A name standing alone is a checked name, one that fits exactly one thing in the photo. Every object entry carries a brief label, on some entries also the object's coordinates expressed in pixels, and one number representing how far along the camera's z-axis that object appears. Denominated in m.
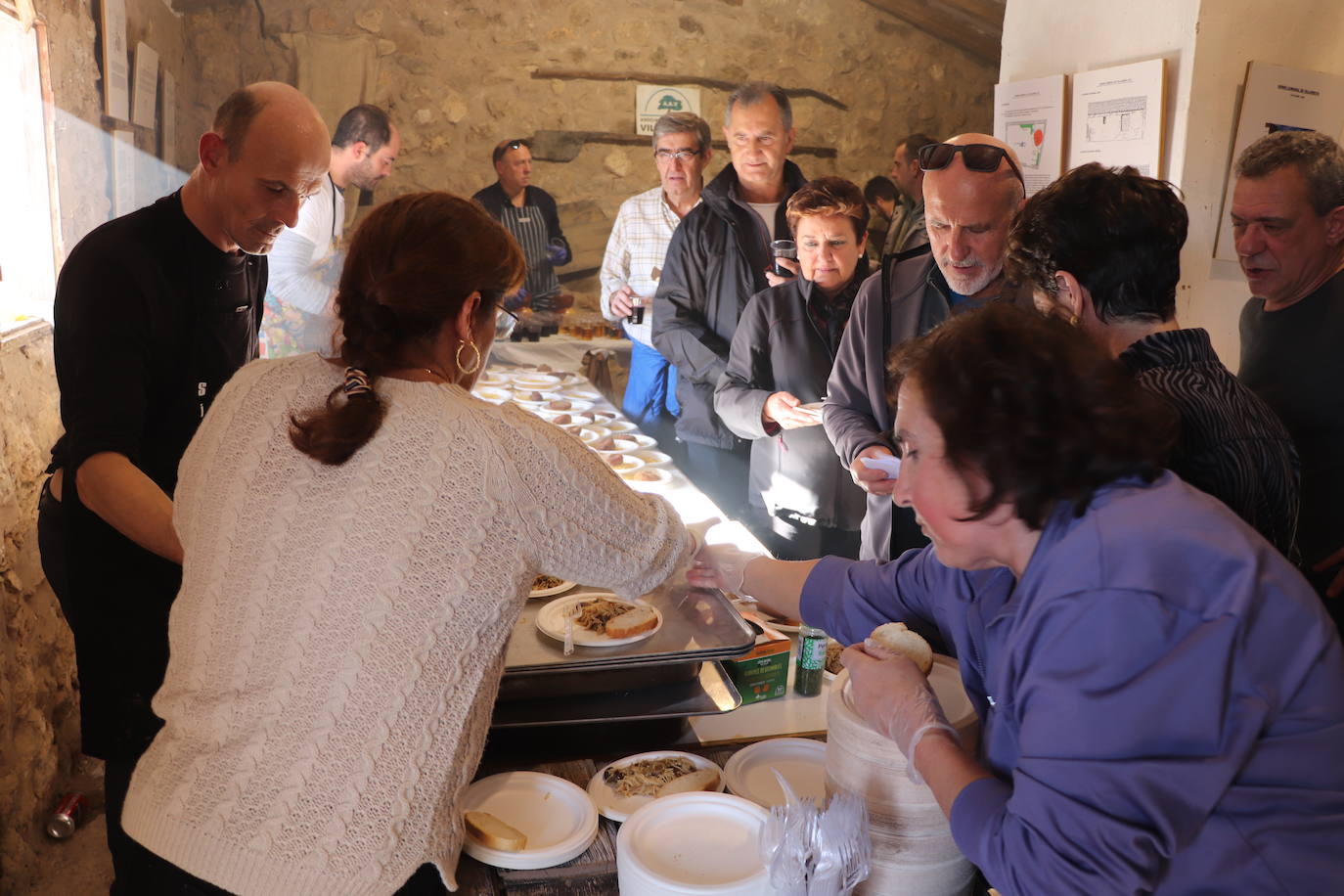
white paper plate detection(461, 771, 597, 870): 1.28
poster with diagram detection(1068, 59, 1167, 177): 2.80
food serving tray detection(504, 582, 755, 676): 1.60
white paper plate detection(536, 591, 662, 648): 1.67
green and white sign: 7.01
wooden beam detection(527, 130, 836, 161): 6.89
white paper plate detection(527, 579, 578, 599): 1.92
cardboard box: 1.73
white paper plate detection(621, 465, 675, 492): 2.80
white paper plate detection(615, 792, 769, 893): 1.15
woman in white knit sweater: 1.15
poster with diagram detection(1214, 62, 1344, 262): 2.74
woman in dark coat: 3.02
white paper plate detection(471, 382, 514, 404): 4.04
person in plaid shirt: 4.57
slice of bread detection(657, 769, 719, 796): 1.41
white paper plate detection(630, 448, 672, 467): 3.17
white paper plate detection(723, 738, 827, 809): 1.43
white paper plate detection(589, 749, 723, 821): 1.37
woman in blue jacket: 0.90
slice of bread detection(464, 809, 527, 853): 1.28
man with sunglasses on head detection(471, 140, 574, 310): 6.61
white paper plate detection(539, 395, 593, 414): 3.98
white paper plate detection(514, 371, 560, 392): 4.51
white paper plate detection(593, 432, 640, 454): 3.29
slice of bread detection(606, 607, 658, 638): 1.68
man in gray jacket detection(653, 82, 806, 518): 3.88
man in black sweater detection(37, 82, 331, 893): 1.70
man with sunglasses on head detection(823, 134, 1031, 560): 2.32
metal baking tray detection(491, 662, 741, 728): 1.57
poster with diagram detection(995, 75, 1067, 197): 3.24
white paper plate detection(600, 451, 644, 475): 2.99
